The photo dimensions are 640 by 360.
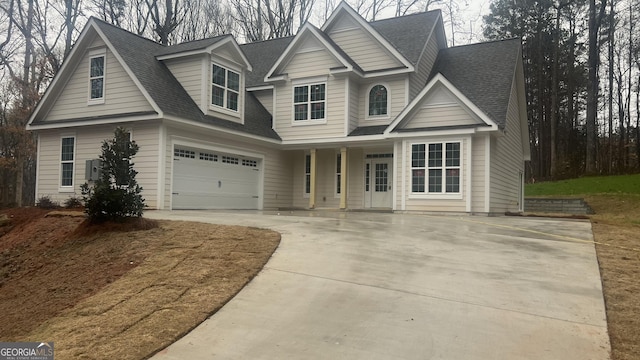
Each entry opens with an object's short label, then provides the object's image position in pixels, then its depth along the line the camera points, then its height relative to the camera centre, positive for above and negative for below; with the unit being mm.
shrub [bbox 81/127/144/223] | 10078 -94
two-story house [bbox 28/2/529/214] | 16562 +2464
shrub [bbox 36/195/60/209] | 15852 -667
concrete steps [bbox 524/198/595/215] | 23141 -604
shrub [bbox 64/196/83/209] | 15508 -608
